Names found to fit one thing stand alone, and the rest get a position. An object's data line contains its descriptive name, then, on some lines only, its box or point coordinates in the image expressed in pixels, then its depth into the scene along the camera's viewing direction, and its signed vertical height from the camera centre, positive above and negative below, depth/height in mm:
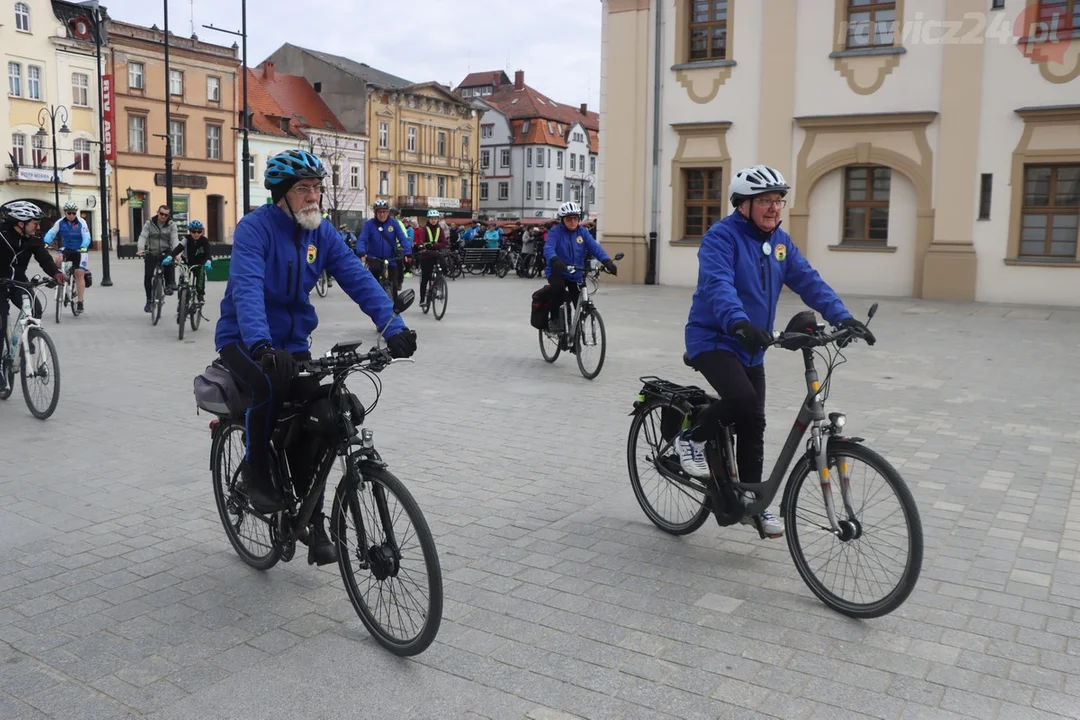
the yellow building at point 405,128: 68000 +7666
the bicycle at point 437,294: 16312 -859
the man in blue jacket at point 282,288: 3975 -200
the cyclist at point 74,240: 15875 -112
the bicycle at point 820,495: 3904 -1032
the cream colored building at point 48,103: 46406 +5920
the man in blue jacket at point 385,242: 16016 -56
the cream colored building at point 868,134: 19609 +2340
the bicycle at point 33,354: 7973 -955
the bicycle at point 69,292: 15750 -906
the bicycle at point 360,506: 3562 -964
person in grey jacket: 15469 -97
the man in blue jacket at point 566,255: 10766 -139
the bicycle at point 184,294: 13367 -766
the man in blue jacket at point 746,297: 4480 -224
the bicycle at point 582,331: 10375 -904
